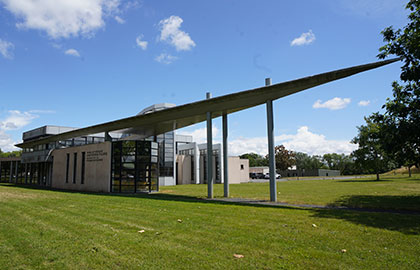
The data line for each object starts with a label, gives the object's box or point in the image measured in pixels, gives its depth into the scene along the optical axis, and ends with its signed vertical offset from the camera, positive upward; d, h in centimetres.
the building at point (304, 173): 9380 -127
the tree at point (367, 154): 4547 +219
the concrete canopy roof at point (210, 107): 1295 +376
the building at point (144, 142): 1462 +240
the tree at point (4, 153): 11077 +747
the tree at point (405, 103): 1344 +322
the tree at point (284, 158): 8431 +315
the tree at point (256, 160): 12554 +418
